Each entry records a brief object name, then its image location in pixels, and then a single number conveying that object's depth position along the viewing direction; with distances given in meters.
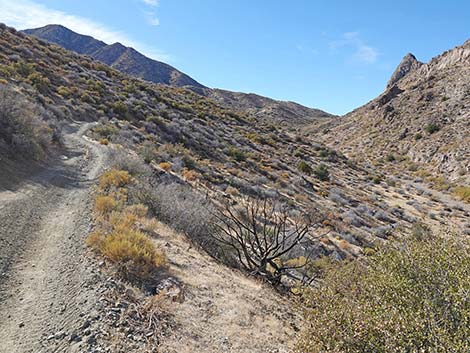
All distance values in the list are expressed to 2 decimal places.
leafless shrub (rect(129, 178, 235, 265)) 9.91
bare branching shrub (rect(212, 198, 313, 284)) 8.78
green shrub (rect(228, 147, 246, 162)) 30.40
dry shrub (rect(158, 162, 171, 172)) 18.92
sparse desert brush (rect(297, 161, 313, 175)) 35.50
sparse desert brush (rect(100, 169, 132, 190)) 11.80
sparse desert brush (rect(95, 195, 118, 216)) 9.13
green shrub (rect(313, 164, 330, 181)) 34.28
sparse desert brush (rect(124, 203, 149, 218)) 9.39
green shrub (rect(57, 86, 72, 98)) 30.11
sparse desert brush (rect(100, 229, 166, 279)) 6.29
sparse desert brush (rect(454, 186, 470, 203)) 31.25
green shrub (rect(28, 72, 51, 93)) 27.06
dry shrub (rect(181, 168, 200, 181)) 19.11
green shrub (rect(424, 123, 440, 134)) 50.19
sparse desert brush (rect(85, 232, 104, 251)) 6.93
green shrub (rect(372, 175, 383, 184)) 38.30
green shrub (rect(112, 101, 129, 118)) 32.62
